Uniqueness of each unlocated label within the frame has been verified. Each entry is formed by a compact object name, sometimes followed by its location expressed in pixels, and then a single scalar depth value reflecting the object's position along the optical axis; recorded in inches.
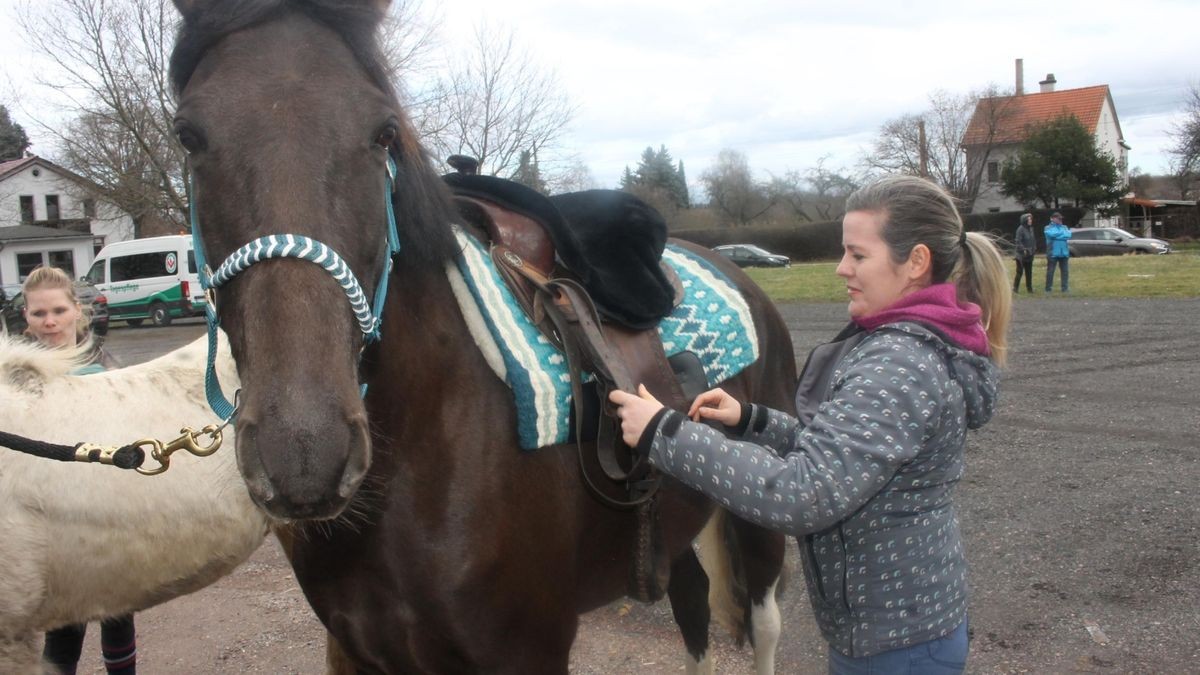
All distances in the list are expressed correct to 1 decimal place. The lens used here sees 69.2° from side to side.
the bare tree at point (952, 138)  1850.4
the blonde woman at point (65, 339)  127.0
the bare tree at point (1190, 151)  1533.0
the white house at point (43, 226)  1674.5
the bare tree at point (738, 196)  2202.3
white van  886.4
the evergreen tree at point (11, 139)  1878.7
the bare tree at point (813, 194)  2237.9
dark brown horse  55.2
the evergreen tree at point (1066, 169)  1668.3
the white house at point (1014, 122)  1879.9
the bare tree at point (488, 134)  880.3
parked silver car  1314.0
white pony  106.2
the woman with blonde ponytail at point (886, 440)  67.9
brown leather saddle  86.4
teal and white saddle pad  80.2
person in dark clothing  711.7
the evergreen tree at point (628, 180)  2494.3
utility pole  1610.5
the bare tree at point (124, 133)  796.6
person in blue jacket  684.5
